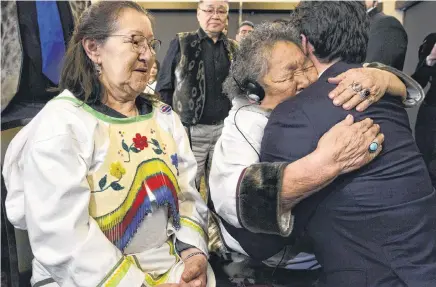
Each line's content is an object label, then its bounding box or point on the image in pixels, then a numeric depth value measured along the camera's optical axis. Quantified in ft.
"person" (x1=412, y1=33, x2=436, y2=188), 8.72
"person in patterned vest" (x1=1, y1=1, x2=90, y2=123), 6.73
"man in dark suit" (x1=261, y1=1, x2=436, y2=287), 4.03
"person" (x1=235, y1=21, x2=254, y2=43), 12.22
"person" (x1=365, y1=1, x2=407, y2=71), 8.73
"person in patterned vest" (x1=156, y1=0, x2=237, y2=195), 9.77
